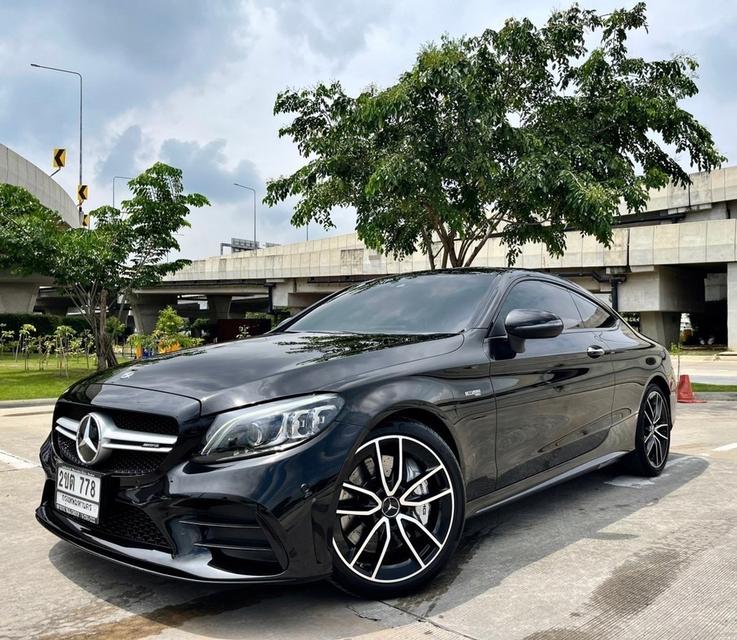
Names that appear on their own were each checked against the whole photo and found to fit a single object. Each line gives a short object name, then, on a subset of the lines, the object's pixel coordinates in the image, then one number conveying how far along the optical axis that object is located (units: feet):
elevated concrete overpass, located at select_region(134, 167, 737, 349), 106.63
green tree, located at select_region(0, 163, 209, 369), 58.49
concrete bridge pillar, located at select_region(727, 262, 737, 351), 106.11
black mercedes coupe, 8.40
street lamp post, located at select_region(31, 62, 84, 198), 114.21
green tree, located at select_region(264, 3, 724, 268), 36.01
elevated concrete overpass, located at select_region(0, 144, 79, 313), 107.65
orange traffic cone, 38.14
